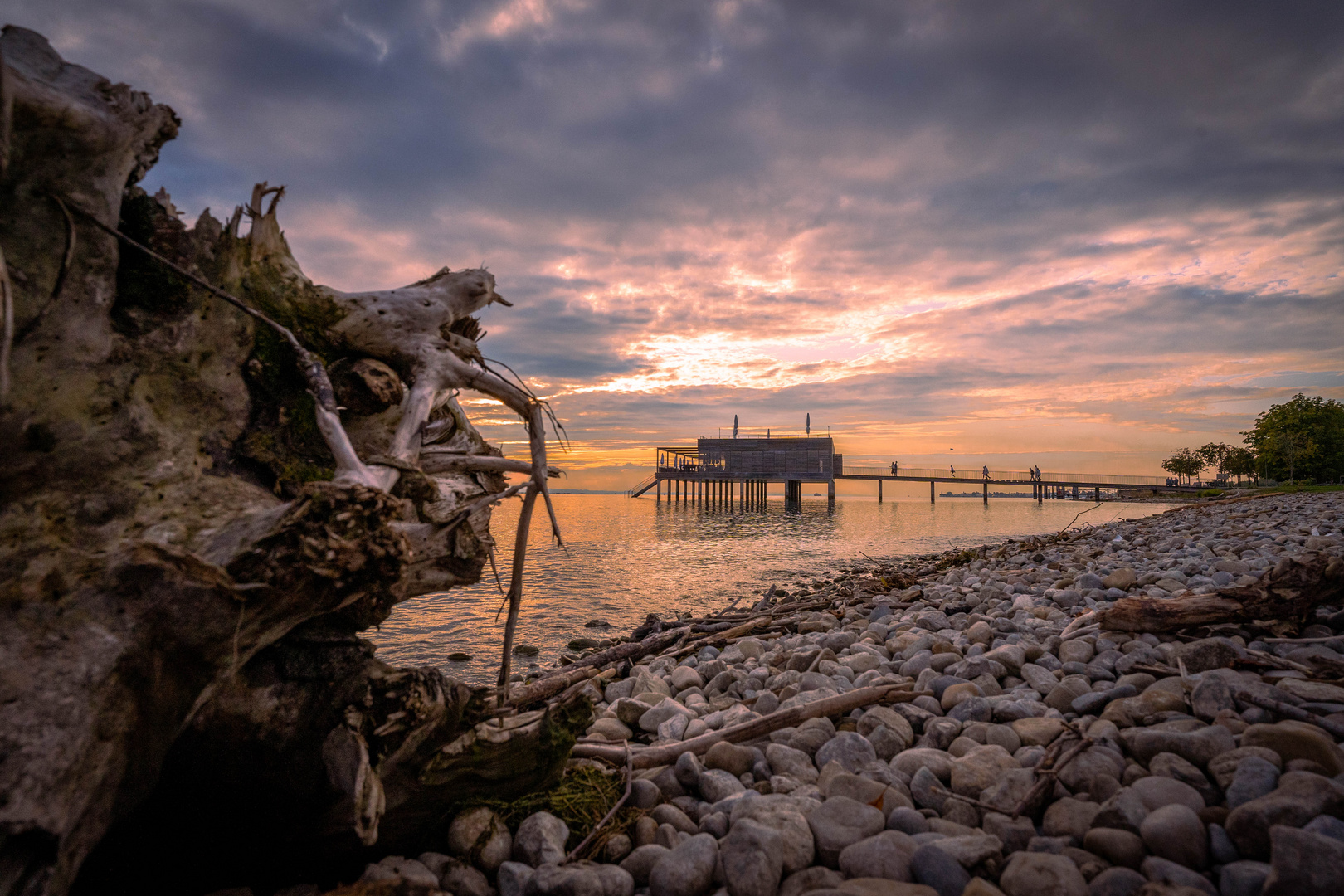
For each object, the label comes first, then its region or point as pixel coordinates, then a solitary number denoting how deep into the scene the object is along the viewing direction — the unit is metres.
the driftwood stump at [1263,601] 3.88
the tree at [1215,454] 72.81
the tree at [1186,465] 76.19
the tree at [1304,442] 50.34
